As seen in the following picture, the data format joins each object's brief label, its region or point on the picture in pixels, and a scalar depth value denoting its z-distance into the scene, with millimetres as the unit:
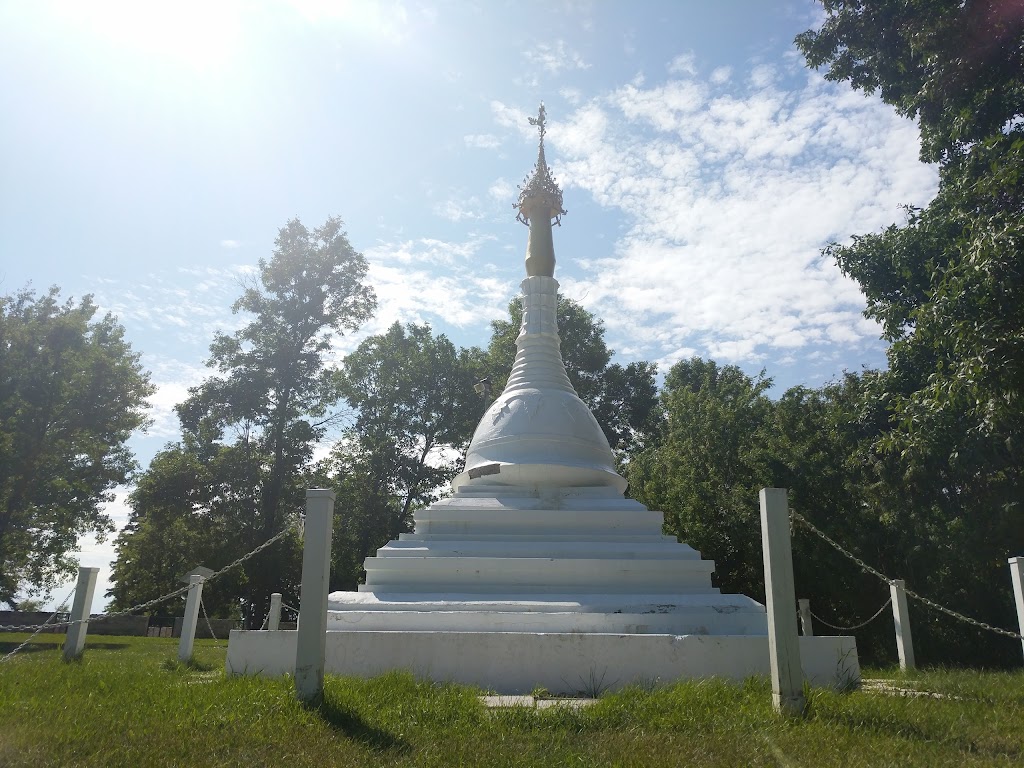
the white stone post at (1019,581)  6301
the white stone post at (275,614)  12277
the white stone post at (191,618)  10125
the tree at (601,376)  27547
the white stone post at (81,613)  8258
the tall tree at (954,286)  7945
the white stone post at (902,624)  9180
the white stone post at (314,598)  4980
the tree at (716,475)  17625
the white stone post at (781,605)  4789
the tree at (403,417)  24844
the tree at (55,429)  18875
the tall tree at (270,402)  22156
